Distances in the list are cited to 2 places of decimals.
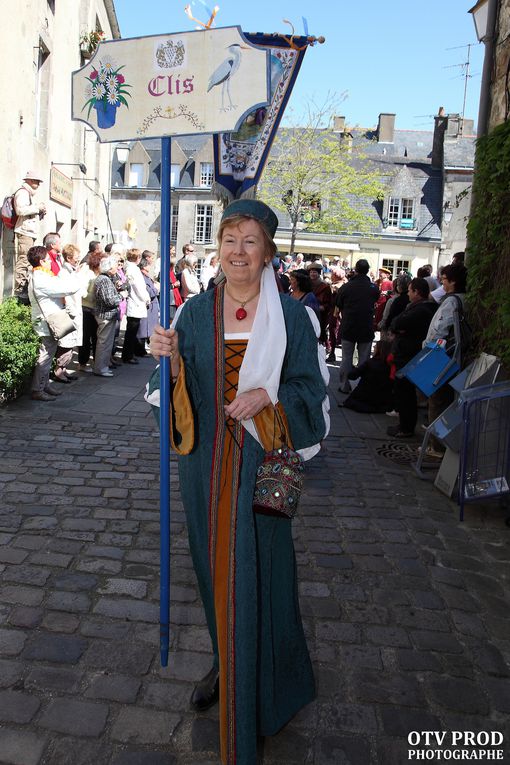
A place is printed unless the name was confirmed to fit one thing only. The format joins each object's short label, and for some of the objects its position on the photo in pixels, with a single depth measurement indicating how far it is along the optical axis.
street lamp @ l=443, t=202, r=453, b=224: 37.08
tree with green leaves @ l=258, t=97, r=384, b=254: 31.33
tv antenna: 15.88
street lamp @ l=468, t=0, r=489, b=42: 7.34
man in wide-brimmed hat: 9.39
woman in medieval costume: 2.35
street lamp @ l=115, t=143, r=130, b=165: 25.20
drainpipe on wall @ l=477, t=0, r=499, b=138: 7.25
